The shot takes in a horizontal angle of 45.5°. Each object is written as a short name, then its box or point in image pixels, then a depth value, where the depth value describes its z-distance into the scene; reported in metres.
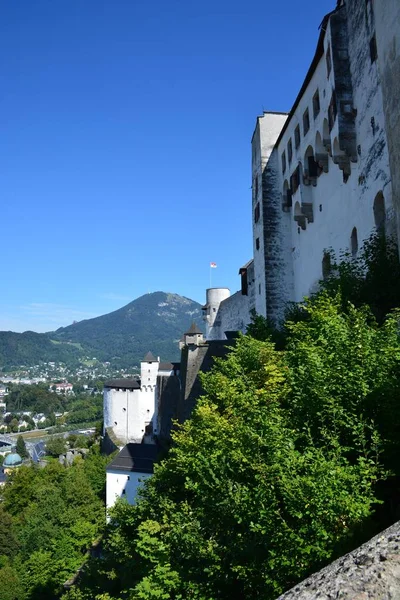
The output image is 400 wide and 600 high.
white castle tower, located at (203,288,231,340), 49.66
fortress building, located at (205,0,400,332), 14.53
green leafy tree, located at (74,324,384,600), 7.04
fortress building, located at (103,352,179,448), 54.91
